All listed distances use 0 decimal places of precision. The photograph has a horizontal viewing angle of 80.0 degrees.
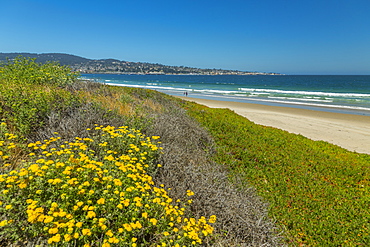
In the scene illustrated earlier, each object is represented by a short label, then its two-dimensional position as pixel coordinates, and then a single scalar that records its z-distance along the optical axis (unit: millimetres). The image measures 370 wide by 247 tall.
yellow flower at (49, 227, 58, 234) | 2348
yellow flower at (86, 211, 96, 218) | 2572
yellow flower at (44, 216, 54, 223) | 2356
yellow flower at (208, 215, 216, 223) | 3420
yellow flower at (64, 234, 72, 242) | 2343
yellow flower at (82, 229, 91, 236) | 2354
